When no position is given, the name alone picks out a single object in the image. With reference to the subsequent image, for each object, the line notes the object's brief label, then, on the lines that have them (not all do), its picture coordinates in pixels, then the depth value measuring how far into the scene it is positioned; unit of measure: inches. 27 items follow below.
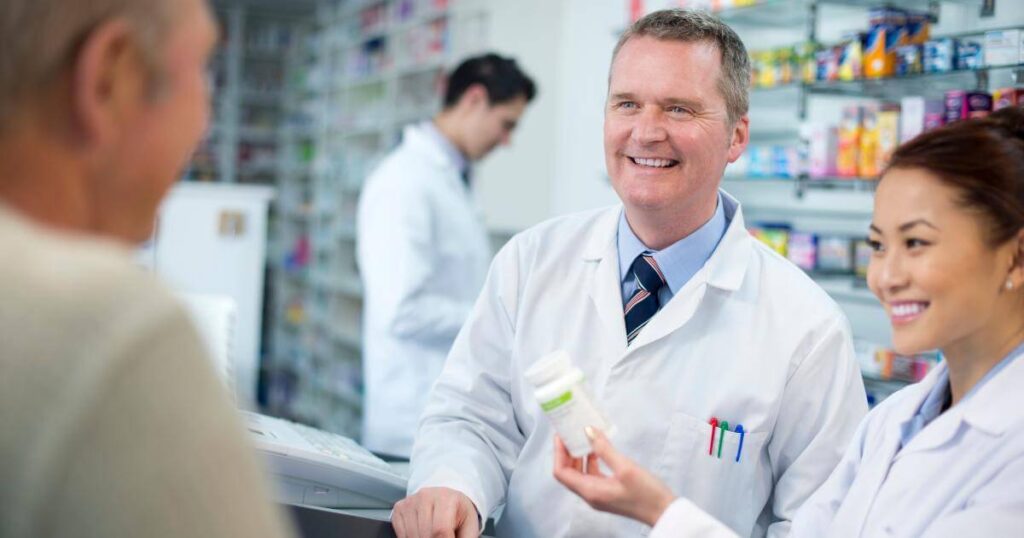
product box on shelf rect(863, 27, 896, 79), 115.2
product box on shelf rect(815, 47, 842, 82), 123.3
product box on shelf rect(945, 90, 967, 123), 101.9
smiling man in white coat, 65.5
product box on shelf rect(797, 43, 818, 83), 127.0
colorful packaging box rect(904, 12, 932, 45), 113.1
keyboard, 62.0
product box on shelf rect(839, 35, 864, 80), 119.1
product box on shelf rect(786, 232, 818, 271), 129.2
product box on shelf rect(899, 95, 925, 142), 110.3
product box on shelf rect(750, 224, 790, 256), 133.8
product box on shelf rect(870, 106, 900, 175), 114.2
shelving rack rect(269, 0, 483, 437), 275.0
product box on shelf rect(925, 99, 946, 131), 107.1
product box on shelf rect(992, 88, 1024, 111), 94.0
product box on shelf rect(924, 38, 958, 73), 105.3
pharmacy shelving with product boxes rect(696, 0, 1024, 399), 108.7
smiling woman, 51.3
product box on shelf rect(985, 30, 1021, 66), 93.9
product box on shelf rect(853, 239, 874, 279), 122.8
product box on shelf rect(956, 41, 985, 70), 101.0
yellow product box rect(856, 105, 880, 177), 117.2
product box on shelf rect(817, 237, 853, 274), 126.3
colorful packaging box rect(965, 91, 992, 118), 100.0
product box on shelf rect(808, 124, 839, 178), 124.8
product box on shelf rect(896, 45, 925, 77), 110.6
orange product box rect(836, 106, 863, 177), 120.5
